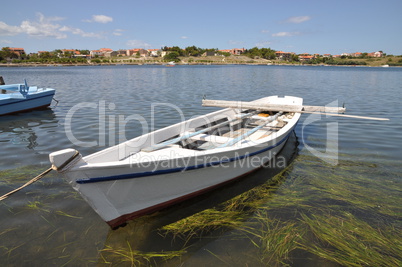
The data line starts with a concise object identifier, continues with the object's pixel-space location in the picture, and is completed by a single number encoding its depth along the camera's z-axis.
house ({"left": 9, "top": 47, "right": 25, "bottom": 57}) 167.00
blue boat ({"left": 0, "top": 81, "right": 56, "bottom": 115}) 13.21
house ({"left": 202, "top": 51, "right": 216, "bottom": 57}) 191.07
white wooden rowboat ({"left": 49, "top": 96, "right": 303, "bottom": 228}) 3.65
